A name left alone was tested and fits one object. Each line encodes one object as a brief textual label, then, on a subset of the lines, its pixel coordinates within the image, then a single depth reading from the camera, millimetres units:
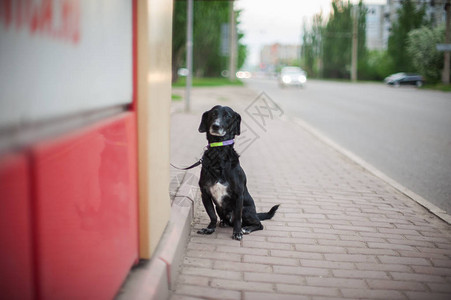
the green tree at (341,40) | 68312
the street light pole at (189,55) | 13250
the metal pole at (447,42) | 35972
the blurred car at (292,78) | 35500
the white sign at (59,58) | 1345
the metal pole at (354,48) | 63688
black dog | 4008
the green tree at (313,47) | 84750
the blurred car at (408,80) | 44531
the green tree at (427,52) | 42344
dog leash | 3972
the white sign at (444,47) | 30203
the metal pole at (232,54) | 38906
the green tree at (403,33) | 53469
